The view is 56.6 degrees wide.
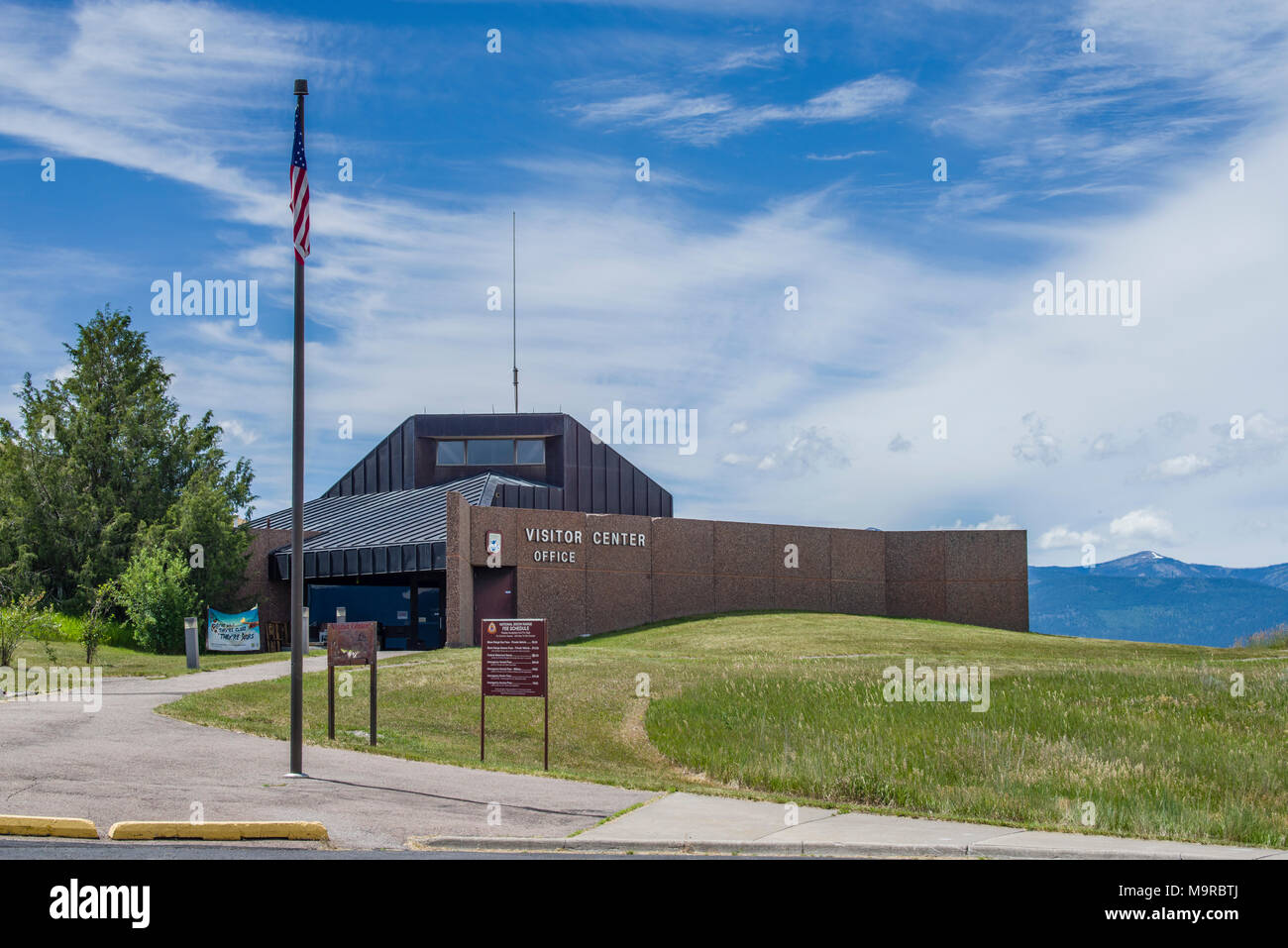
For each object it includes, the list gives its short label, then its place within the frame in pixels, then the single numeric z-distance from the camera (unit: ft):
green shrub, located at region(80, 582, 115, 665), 104.13
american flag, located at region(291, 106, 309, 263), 50.39
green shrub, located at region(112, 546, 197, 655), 137.90
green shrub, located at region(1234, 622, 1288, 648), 139.61
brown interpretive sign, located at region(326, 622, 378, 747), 59.00
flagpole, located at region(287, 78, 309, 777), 48.75
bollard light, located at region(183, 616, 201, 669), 104.37
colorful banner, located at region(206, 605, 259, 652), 138.41
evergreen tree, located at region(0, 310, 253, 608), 167.73
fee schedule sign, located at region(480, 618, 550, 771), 59.26
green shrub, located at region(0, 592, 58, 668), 93.91
